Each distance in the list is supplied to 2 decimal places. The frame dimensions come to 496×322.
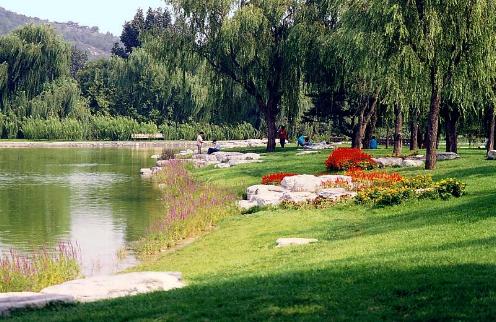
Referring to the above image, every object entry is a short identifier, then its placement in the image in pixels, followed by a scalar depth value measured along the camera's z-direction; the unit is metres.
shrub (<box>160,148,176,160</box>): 50.05
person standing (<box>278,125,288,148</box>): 51.84
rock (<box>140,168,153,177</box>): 40.25
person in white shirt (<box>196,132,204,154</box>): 51.90
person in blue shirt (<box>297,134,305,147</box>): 53.77
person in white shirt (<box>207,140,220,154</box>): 48.59
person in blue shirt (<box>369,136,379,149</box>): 46.50
